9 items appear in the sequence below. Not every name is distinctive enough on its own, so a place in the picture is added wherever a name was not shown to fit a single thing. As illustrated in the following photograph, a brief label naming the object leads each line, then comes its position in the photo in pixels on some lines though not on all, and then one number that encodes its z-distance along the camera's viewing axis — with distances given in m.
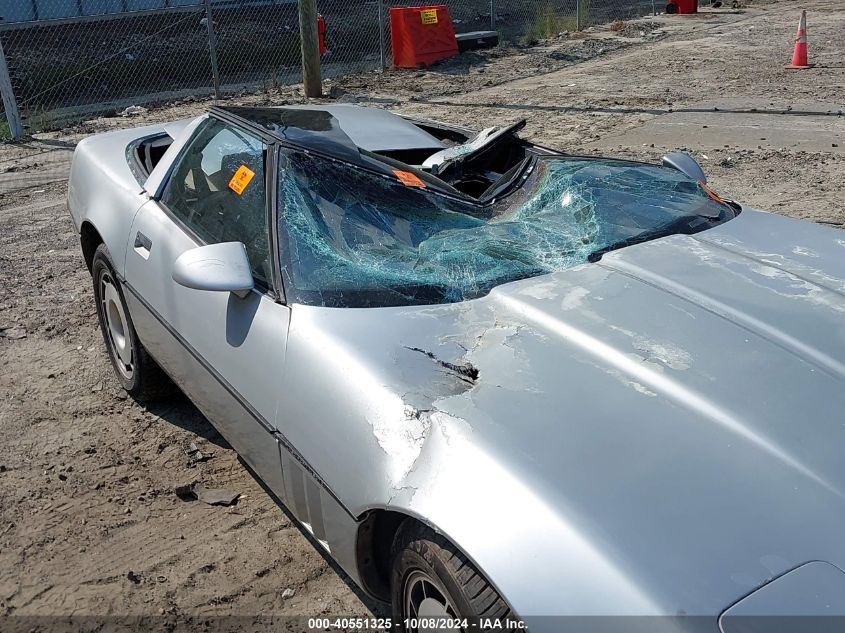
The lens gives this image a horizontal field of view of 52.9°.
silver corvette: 1.80
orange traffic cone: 12.84
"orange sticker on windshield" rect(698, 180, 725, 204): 3.66
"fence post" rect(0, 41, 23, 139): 10.03
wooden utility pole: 11.70
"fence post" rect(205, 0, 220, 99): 11.83
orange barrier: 14.27
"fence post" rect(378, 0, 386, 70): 13.76
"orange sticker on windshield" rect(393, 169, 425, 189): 3.28
